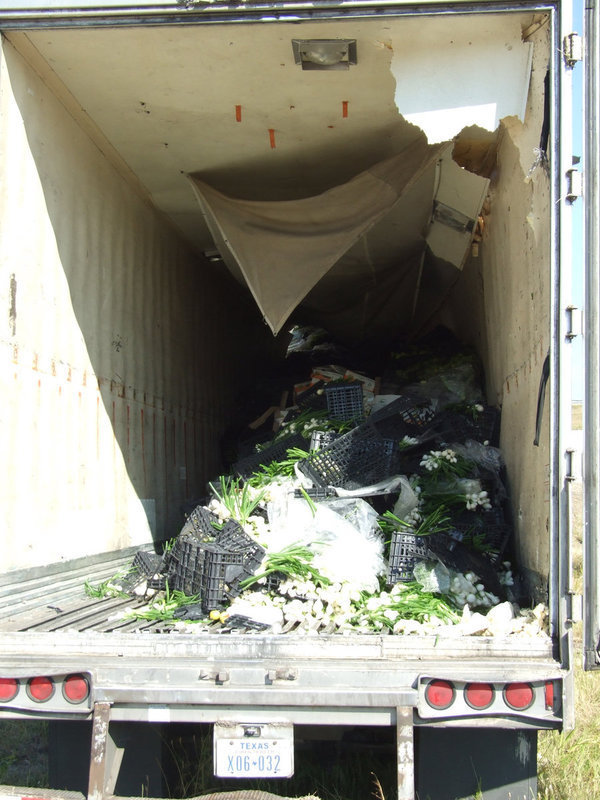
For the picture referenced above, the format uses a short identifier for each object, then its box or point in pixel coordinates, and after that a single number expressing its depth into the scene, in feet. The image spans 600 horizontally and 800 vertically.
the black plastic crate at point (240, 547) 11.68
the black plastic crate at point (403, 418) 16.20
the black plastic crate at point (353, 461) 14.60
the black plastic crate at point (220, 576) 11.49
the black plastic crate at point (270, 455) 16.85
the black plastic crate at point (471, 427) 15.33
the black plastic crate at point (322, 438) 15.97
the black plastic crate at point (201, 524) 13.37
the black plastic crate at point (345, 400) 17.75
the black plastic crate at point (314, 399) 18.94
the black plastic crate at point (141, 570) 13.07
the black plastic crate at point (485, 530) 12.73
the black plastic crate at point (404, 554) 11.85
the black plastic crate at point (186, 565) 12.14
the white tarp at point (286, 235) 16.42
